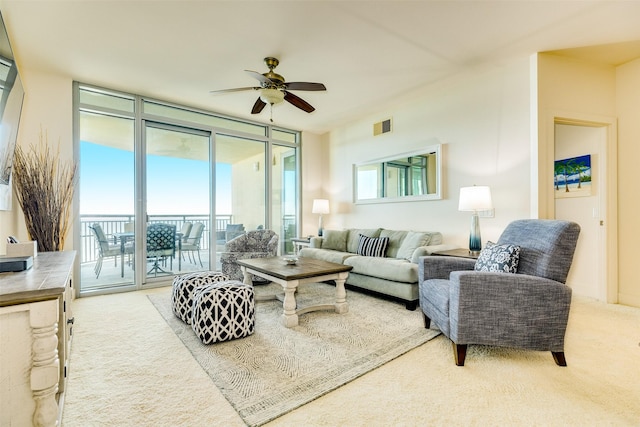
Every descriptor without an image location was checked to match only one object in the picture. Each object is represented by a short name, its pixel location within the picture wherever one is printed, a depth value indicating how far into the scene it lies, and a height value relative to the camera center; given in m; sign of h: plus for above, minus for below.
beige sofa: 3.14 -0.56
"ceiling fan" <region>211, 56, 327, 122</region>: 2.92 +1.26
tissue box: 2.07 -0.24
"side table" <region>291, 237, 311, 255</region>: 5.23 -0.52
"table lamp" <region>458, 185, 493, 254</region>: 3.19 +0.09
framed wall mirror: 4.14 +0.54
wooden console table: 1.12 -0.54
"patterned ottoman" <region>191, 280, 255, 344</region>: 2.31 -0.78
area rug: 1.68 -1.01
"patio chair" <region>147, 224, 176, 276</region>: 4.30 -0.44
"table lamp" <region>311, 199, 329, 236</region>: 5.50 +0.11
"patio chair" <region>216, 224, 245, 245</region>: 4.97 -0.32
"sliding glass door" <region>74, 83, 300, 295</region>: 3.94 +0.41
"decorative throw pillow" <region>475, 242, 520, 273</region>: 2.24 -0.36
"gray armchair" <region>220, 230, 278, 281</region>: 4.01 -0.49
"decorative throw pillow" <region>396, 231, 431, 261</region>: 3.71 -0.38
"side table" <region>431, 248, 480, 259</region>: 3.08 -0.43
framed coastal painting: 3.56 +0.44
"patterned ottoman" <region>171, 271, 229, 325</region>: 2.71 -0.69
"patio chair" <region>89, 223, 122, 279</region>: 3.99 -0.46
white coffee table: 2.68 -0.59
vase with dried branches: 3.13 +0.26
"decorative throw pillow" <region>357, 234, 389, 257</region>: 4.14 -0.47
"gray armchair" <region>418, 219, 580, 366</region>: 1.96 -0.61
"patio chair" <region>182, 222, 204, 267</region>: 4.73 -0.43
